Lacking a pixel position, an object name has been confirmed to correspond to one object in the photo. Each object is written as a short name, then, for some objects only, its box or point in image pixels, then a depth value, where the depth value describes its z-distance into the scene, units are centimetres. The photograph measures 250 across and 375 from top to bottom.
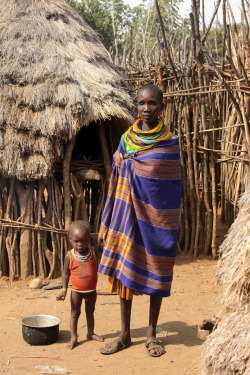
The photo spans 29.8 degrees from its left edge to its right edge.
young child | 341
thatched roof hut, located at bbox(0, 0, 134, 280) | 517
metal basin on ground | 345
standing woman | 319
